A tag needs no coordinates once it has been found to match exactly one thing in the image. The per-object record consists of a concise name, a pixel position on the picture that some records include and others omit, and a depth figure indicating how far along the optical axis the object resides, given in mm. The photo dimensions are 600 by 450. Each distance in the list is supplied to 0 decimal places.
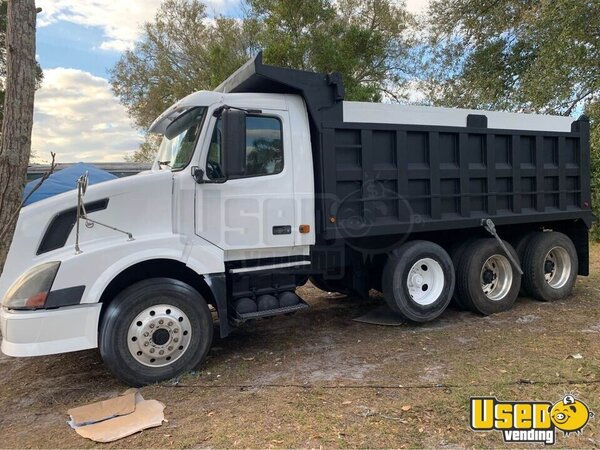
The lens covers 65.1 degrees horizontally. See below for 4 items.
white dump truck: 3951
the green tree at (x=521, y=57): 11762
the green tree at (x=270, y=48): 15461
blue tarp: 7574
